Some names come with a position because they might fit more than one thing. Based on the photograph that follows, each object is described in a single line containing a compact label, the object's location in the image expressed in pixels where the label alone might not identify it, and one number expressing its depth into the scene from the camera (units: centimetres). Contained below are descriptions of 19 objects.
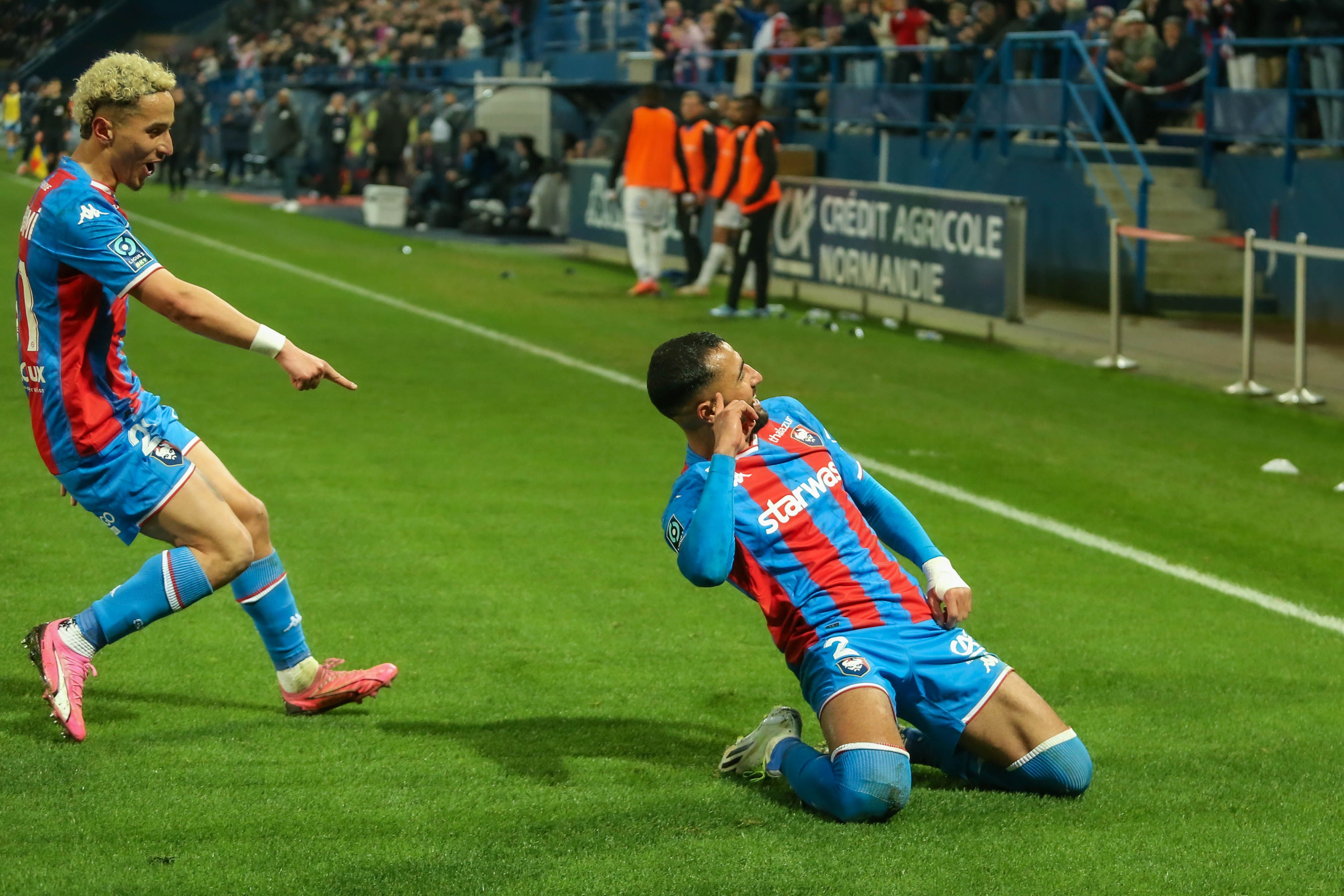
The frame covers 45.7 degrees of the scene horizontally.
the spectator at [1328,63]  1670
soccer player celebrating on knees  418
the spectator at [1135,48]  1975
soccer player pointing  443
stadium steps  1855
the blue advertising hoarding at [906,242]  1571
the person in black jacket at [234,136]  4053
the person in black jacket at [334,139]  3591
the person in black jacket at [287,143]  3450
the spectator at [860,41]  2427
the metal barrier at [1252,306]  1202
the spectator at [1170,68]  1925
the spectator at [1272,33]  1764
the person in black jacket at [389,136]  3438
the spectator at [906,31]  2348
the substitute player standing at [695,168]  1925
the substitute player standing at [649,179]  1944
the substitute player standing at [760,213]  1719
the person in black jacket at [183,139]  3453
